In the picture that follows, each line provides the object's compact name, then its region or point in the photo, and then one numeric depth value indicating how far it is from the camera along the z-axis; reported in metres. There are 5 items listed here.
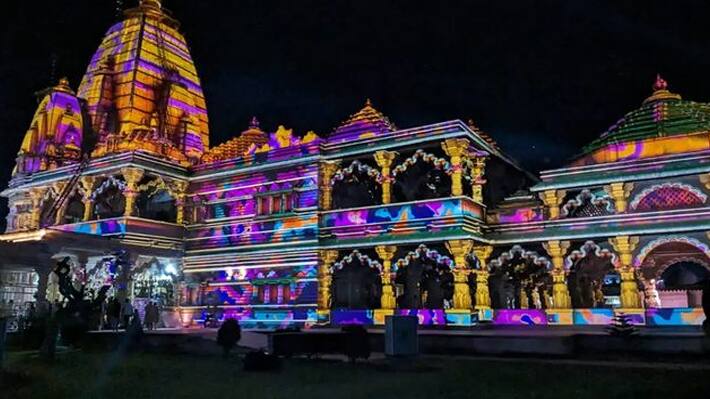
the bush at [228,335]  16.19
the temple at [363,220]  23.05
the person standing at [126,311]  23.44
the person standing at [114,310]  22.95
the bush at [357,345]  14.22
